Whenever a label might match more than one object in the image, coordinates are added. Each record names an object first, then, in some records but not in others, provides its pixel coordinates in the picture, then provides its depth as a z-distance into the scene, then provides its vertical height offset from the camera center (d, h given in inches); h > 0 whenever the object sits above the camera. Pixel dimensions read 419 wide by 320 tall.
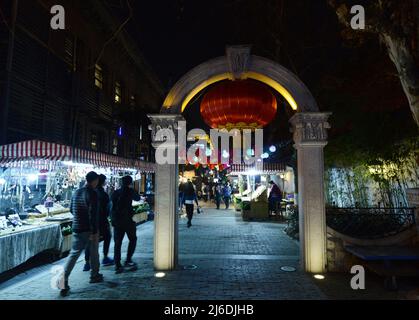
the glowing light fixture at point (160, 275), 249.6 -77.8
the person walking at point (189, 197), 529.7 -18.2
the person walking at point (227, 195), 839.1 -22.3
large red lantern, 230.5 +68.4
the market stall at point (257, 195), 620.4 -17.3
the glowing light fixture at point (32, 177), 374.6 +13.4
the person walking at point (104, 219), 284.8 -32.7
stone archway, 259.1 +38.0
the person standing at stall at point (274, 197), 636.7 -21.0
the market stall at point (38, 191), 257.3 -6.7
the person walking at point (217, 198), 832.9 -31.1
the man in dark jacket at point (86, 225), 217.9 -30.6
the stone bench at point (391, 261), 220.8 -60.8
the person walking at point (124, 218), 272.5 -30.2
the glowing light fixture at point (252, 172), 640.3 +36.0
